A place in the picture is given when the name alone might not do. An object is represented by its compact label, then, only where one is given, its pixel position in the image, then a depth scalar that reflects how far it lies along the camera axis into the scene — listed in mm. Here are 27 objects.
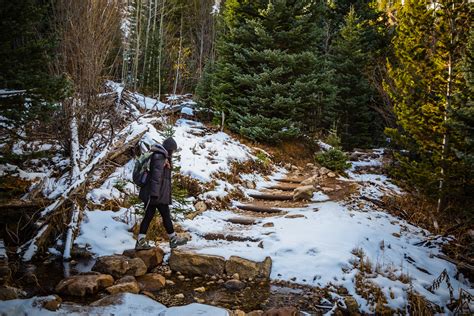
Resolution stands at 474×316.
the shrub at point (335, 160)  12422
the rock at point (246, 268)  5340
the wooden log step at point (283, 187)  10641
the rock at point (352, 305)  4638
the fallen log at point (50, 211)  5336
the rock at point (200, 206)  8123
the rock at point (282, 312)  4008
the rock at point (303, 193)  9547
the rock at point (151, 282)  4824
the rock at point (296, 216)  7896
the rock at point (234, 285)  5000
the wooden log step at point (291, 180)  11477
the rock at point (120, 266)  5055
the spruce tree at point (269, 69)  13070
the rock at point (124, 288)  4488
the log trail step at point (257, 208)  8664
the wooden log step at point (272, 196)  9703
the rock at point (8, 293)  3989
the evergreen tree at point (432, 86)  8711
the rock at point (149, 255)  5477
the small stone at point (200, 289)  4861
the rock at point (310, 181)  10773
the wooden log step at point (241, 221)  7766
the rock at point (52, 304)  3782
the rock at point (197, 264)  5406
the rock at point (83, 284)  4398
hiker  5773
